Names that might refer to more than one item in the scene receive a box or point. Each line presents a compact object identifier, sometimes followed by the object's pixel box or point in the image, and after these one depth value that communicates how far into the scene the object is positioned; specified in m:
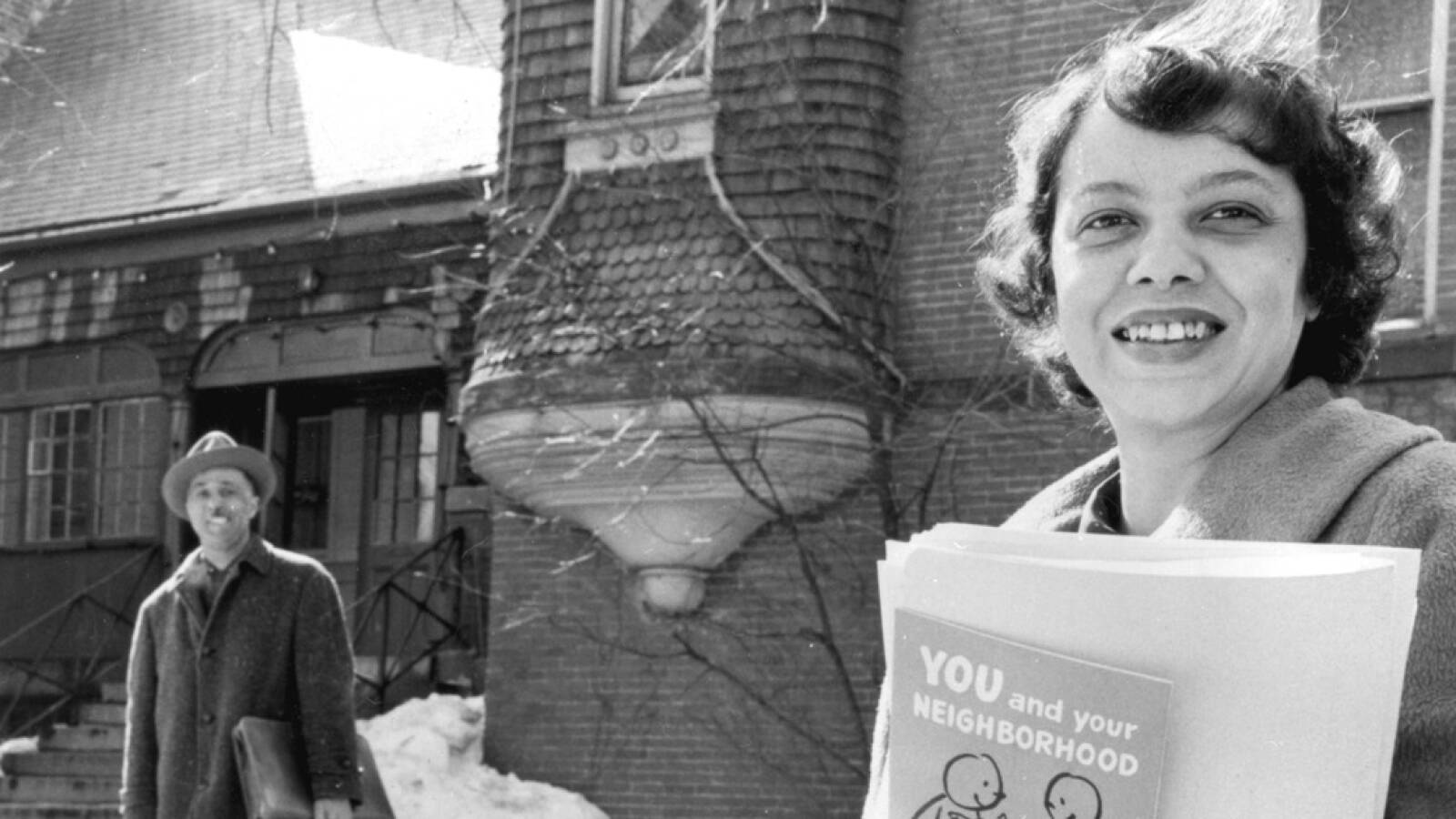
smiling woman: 1.83
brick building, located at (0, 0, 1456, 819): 10.63
